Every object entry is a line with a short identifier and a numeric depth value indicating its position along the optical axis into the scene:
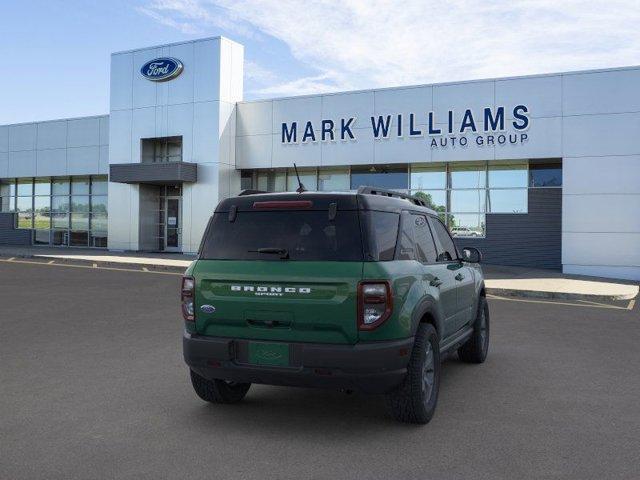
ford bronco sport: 4.64
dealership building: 20.36
